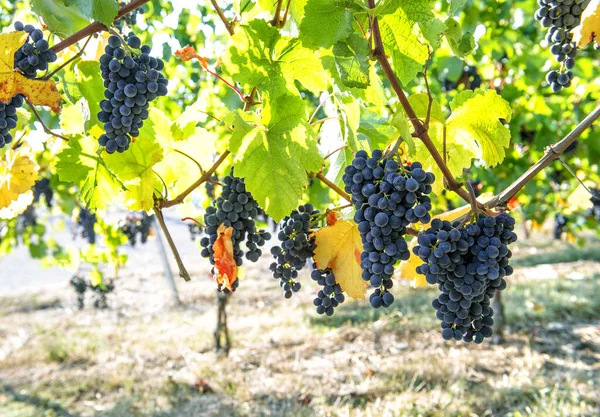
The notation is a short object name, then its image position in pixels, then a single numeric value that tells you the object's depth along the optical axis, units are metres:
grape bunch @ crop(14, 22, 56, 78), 1.05
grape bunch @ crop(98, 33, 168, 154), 1.04
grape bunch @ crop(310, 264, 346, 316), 1.19
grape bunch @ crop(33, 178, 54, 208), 4.56
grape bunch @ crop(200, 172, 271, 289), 1.30
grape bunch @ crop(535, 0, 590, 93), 1.24
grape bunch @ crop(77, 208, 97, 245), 5.27
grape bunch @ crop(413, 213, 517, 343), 0.87
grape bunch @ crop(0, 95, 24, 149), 1.07
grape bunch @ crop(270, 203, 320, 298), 1.23
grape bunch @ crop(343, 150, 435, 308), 0.86
